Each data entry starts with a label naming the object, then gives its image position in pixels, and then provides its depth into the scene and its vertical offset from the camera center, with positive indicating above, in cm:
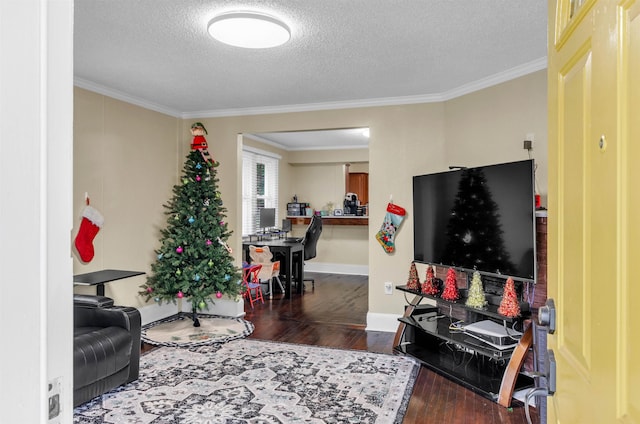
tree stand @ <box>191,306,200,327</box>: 464 -114
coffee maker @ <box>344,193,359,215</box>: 811 +21
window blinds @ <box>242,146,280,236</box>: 737 +55
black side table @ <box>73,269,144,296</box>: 359 -56
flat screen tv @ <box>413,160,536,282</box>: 285 -4
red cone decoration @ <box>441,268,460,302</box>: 338 -60
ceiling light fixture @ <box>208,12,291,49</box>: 263 +118
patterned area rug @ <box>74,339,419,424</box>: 266 -125
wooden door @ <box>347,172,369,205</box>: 841 +58
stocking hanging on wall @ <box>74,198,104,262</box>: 398 -17
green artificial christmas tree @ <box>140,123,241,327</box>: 456 -35
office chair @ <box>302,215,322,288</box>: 688 -40
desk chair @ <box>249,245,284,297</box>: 596 -65
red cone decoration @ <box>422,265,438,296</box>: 360 -62
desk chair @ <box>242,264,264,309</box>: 579 -87
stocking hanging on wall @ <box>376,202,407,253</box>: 448 -10
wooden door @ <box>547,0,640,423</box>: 66 +1
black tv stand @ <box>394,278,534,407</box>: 273 -112
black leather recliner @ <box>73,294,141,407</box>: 267 -88
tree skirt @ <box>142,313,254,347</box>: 413 -122
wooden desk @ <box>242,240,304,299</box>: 637 -65
